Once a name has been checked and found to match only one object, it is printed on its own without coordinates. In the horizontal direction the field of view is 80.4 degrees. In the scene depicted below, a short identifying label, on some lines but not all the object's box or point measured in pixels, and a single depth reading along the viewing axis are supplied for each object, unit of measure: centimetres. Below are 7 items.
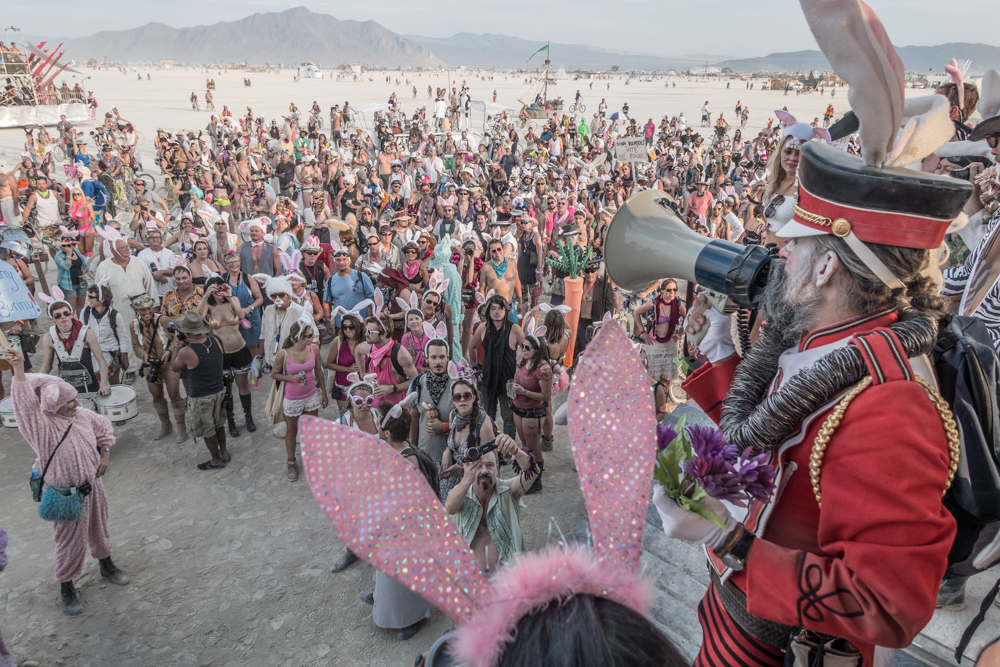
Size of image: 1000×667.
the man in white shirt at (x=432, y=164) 1631
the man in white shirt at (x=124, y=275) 721
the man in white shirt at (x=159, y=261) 782
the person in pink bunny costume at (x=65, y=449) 412
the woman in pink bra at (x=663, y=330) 614
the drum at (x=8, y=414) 593
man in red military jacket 122
